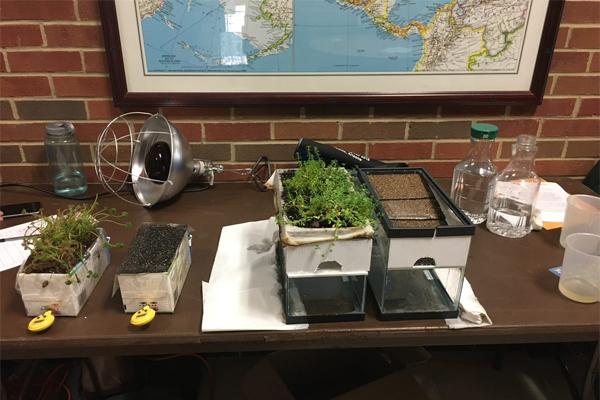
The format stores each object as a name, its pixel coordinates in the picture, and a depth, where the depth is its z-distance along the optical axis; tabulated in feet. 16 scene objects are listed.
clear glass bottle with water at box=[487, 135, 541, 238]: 4.29
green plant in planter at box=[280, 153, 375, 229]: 3.00
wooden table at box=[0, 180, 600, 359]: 3.01
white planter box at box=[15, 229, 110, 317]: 3.01
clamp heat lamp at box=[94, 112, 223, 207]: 4.53
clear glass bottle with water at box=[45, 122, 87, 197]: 4.79
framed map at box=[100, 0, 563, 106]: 4.61
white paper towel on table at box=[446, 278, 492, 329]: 3.14
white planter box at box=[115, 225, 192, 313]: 3.06
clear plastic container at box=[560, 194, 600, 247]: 3.95
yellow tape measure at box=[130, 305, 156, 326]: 3.03
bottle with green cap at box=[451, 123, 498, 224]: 4.52
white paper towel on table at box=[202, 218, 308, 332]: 3.12
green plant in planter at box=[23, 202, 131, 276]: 3.07
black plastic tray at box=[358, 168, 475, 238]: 2.96
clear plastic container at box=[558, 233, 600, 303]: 3.31
